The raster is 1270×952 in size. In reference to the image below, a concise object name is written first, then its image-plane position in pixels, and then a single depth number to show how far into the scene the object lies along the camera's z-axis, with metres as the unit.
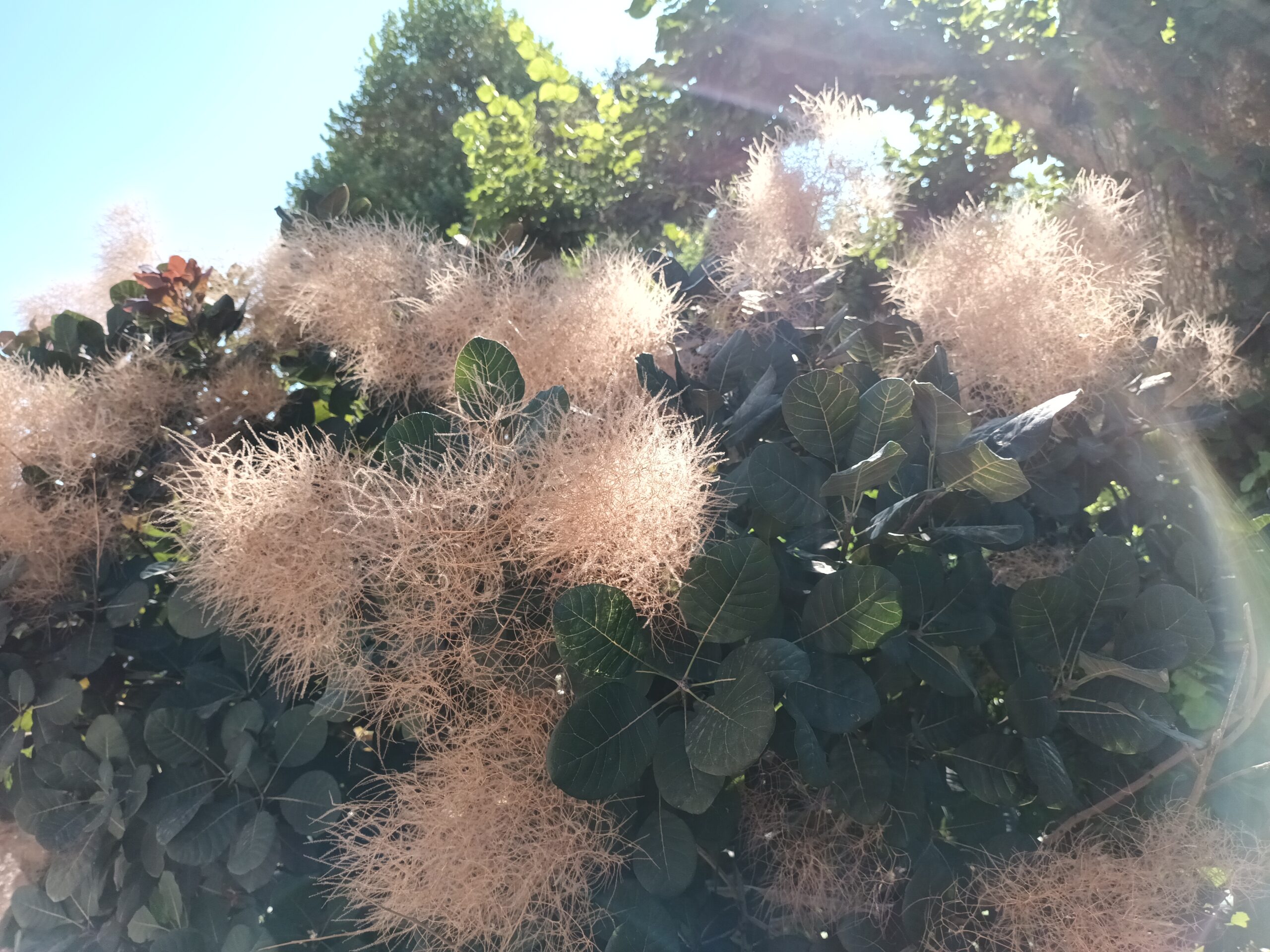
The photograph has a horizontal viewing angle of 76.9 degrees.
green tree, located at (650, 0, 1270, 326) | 1.65
